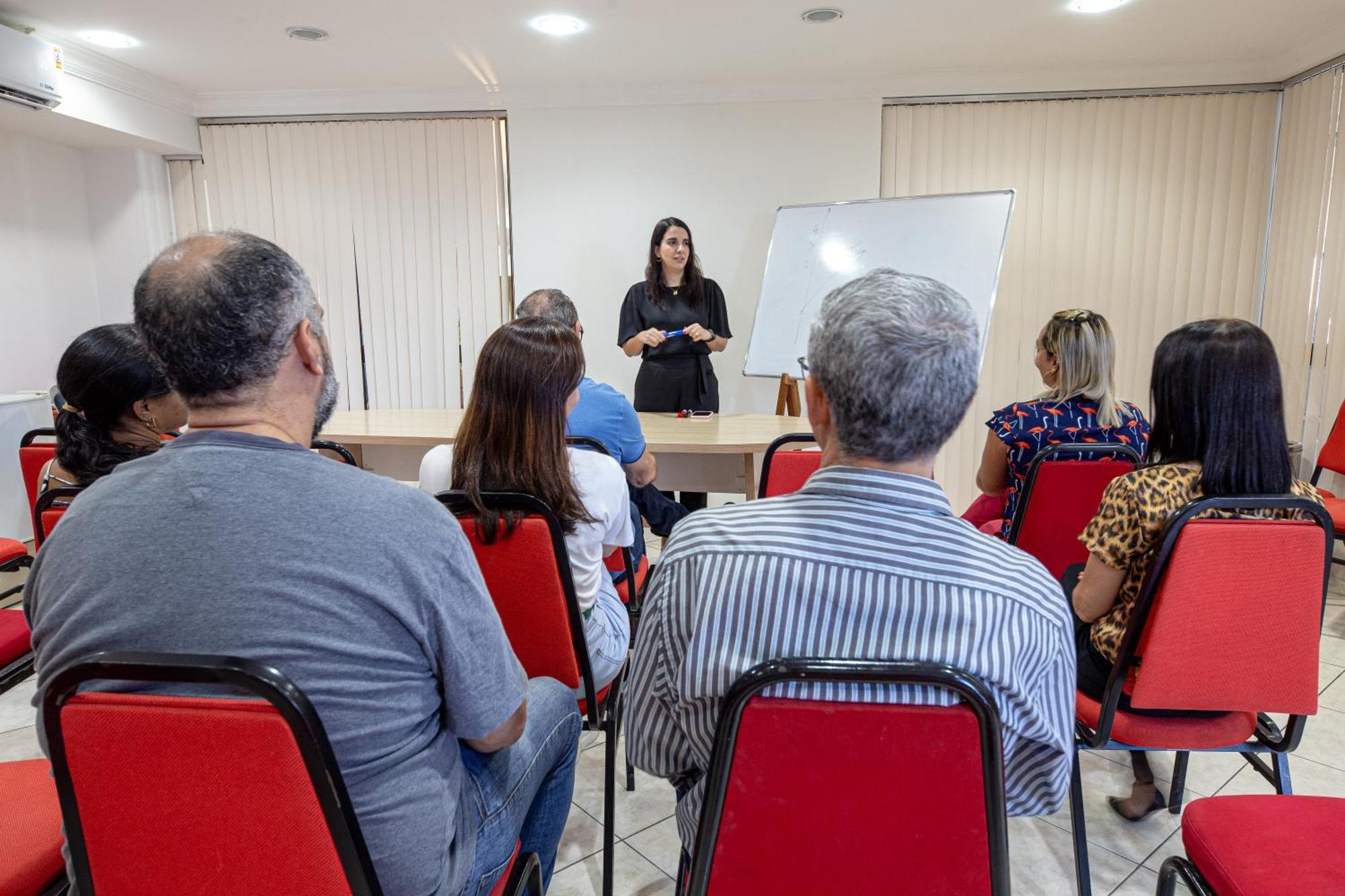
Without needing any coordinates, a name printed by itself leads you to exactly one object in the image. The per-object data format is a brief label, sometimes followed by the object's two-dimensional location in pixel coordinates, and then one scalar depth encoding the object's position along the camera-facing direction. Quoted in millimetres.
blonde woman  2193
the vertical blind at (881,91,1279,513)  4273
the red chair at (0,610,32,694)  1782
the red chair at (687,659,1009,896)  742
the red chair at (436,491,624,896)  1370
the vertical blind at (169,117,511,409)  4852
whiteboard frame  3820
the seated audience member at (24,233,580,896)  784
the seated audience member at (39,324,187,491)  1815
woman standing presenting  4062
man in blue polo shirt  2135
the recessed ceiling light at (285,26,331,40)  3639
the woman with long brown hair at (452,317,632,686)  1539
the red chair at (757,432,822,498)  2072
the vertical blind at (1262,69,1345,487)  3719
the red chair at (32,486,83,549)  1610
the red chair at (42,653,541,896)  717
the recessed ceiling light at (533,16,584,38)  3551
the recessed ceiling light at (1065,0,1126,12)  3334
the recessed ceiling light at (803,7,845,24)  3430
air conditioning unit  3414
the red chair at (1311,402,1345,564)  3367
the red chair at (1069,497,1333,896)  1315
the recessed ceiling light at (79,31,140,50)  3684
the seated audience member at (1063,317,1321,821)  1437
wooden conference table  2816
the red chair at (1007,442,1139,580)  1943
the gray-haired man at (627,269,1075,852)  800
